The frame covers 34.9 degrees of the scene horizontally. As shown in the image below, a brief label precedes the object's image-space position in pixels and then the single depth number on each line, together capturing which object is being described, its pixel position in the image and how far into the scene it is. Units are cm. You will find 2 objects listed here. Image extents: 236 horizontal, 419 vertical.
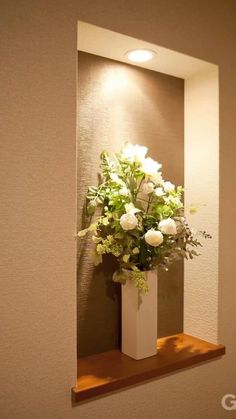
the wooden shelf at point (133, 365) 134
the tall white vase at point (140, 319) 154
